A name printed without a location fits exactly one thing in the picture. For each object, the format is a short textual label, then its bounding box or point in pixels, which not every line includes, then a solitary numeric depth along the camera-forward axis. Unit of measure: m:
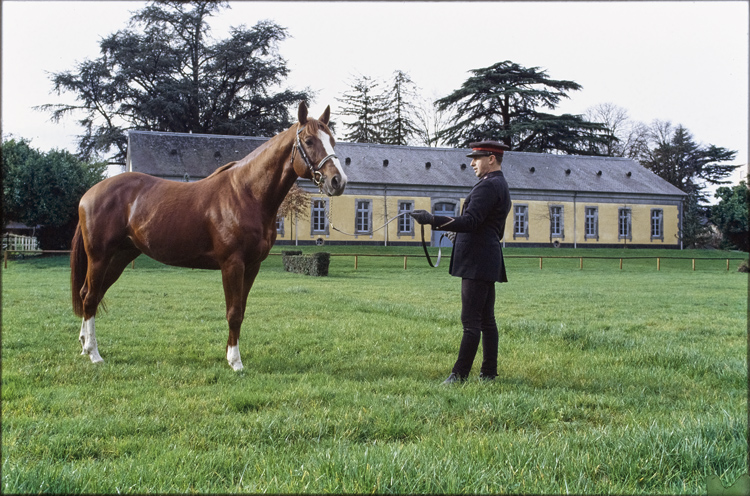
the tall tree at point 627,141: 59.88
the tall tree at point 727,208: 28.05
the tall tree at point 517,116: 48.12
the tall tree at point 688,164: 57.59
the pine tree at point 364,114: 56.97
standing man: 4.86
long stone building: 39.19
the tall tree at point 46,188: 28.86
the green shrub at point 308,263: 21.91
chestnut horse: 5.25
